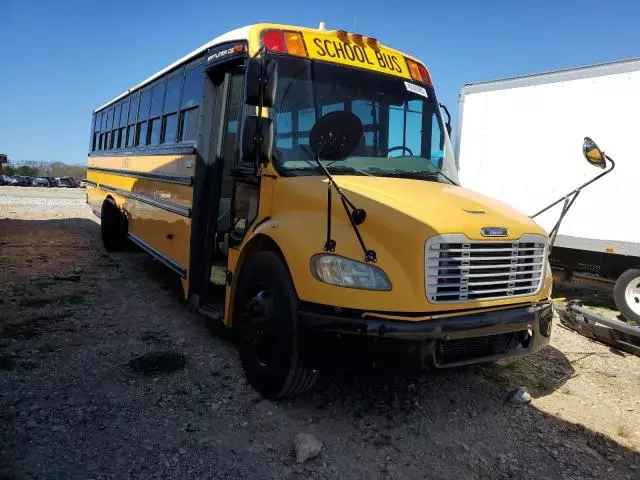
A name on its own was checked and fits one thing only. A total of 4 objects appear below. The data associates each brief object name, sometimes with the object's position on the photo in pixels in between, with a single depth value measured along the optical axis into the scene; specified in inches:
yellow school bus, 114.3
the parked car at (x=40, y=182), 2040.1
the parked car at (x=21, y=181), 1925.7
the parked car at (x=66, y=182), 2185.0
